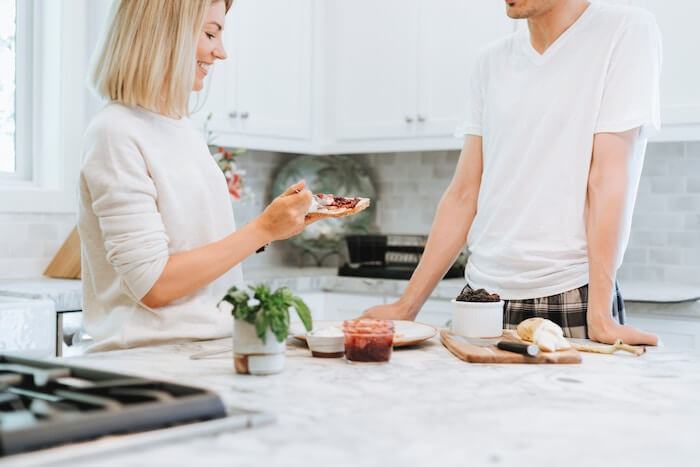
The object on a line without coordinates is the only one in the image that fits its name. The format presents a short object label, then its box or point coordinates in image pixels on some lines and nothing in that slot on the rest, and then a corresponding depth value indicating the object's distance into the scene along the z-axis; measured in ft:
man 6.48
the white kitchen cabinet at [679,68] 10.27
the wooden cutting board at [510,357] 4.85
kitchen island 2.99
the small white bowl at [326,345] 4.96
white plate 5.31
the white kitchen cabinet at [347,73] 11.73
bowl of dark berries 5.44
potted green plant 4.28
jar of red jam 4.76
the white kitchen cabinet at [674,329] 9.59
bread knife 4.80
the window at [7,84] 10.54
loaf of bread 5.03
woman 5.29
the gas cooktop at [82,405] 2.88
